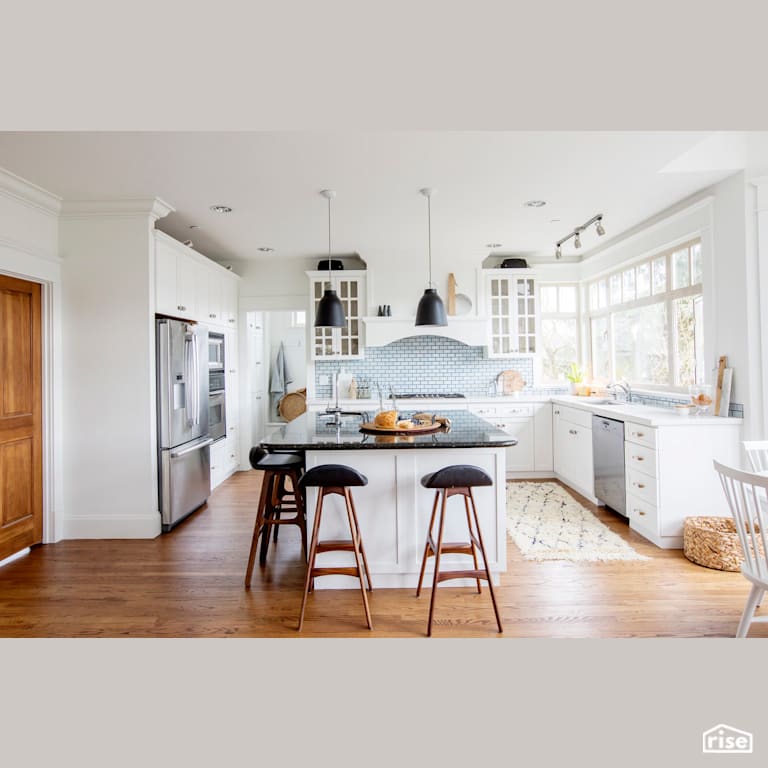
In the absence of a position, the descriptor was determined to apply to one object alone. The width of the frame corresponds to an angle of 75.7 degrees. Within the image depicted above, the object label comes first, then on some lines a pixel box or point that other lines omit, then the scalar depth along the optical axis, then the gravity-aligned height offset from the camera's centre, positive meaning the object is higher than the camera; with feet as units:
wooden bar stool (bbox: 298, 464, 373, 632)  8.28 -1.90
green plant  19.83 +0.36
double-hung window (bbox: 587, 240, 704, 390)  13.91 +1.99
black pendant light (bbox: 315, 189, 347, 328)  12.06 +1.80
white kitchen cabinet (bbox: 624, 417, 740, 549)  11.42 -2.09
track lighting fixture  13.92 +4.95
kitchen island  9.37 -2.36
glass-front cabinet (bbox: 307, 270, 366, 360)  19.21 +2.76
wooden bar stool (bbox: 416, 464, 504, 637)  7.85 -1.91
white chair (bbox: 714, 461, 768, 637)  6.31 -1.98
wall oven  16.98 -1.03
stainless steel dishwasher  13.10 -2.22
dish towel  24.91 +0.30
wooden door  11.34 -0.67
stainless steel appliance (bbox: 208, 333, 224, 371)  17.02 +1.26
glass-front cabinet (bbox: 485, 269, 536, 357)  19.70 +2.81
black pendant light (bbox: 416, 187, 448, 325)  11.78 +1.76
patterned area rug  11.08 -3.76
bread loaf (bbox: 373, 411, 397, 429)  10.30 -0.73
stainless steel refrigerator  13.20 -0.91
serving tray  10.02 -0.93
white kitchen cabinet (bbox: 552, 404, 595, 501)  15.30 -2.19
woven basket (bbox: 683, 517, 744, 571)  10.05 -3.40
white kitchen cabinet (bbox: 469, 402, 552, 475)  18.35 -1.75
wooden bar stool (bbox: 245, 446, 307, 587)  9.87 -2.27
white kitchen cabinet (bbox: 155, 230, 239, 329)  13.53 +3.24
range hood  18.98 +2.11
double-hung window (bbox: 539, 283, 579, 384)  20.94 +2.33
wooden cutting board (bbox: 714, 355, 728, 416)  11.82 -0.06
